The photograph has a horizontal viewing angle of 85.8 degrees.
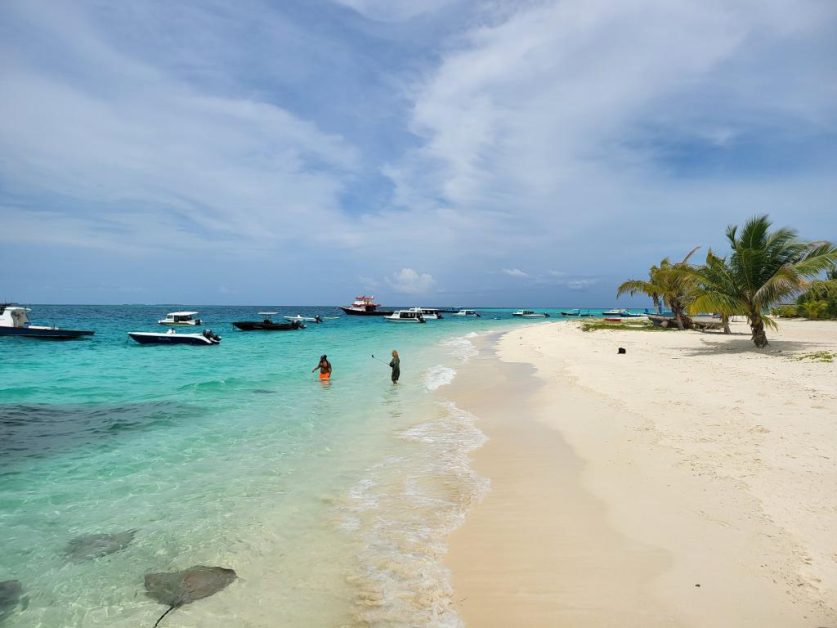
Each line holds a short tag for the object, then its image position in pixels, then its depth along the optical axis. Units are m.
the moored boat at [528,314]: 142.89
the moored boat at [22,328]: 38.84
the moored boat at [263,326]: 53.85
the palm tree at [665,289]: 38.69
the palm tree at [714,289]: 21.22
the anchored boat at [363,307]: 109.69
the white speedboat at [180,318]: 53.31
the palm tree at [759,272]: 19.83
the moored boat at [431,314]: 109.66
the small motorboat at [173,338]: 37.88
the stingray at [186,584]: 5.03
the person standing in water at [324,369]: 20.31
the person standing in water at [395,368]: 19.13
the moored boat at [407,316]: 90.25
